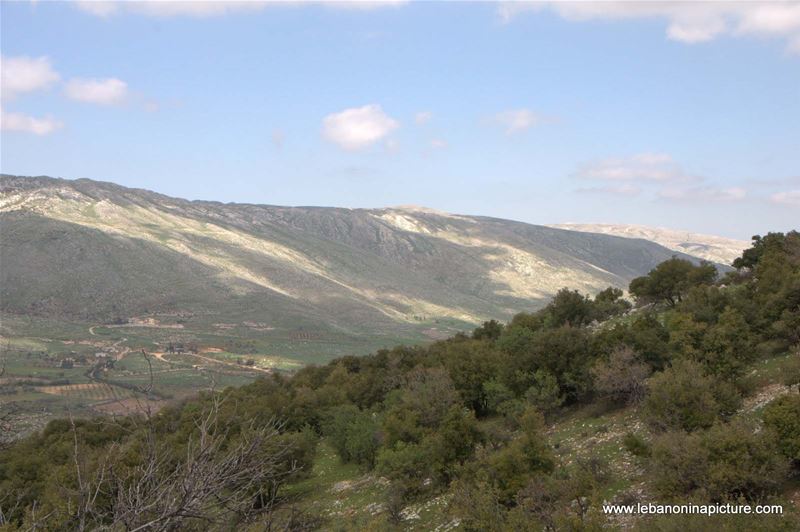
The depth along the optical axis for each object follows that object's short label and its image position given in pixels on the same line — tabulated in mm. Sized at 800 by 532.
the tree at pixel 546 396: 36094
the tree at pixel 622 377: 31938
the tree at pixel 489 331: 68638
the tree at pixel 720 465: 17328
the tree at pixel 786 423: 18000
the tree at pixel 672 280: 56000
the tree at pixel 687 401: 23422
